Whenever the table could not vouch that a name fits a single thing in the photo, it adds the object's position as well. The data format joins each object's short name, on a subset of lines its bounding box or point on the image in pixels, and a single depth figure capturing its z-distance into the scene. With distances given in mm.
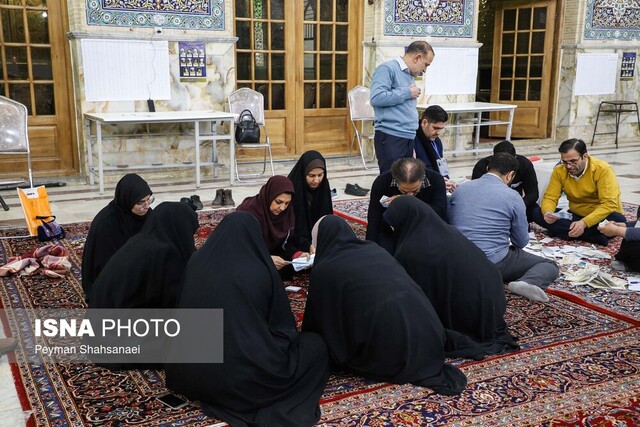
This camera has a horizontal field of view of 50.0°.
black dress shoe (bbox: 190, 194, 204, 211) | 5281
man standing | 4465
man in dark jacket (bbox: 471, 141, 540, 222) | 4471
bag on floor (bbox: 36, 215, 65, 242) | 4352
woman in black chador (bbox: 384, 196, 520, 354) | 2670
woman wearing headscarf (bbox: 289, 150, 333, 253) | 3742
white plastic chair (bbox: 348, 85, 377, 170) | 7238
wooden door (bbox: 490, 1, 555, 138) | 8984
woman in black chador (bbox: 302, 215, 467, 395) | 2320
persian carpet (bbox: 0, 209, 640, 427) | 2215
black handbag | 6391
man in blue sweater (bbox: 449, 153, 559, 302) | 3344
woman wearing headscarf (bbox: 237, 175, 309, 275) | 3371
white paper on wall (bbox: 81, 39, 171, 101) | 6043
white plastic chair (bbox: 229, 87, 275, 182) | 6641
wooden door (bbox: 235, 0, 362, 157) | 7012
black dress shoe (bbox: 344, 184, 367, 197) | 5934
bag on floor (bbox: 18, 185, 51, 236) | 4391
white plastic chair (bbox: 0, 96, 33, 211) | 5160
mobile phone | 2295
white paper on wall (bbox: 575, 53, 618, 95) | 8891
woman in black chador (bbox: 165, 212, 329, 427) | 2121
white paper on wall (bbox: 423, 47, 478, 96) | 7781
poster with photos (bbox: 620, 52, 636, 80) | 9297
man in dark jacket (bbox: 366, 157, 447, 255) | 3580
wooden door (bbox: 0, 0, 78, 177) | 5992
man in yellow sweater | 4152
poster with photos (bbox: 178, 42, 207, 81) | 6398
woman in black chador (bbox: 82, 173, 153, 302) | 3076
